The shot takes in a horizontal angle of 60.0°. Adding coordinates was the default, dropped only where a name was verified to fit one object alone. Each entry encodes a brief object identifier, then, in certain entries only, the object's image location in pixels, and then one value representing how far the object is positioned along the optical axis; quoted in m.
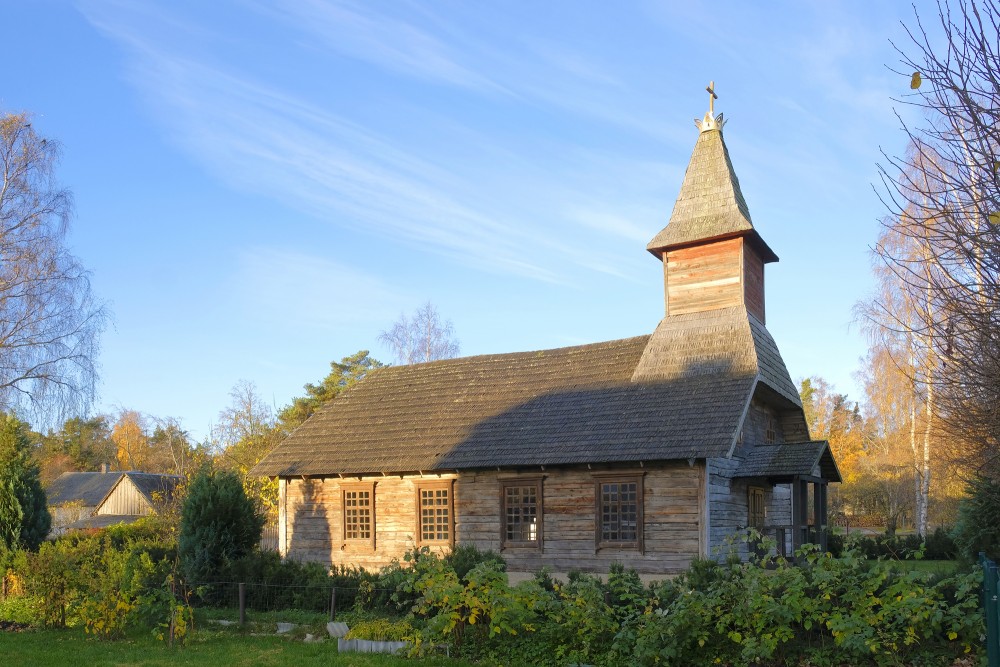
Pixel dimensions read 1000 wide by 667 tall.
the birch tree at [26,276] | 24.23
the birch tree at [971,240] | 6.17
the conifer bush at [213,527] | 18.98
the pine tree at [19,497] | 19.81
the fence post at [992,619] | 7.31
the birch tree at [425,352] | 43.06
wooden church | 19.23
